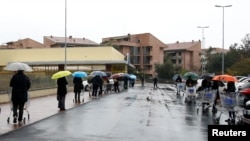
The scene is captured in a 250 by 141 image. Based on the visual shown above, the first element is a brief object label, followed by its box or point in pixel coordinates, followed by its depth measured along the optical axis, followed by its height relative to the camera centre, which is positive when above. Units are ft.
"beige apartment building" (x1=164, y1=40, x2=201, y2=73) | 401.12 +10.78
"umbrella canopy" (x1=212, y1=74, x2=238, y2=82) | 60.20 -1.80
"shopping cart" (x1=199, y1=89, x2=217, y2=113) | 62.18 -4.88
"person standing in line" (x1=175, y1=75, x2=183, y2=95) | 109.75 -4.02
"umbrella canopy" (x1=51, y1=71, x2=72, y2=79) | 63.84 -1.36
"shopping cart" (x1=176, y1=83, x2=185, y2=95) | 108.17 -5.29
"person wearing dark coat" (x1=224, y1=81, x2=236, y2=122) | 57.88 -2.92
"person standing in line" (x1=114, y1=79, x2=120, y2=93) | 130.23 -5.98
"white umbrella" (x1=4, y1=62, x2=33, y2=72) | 49.03 -0.18
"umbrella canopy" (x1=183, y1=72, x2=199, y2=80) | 88.09 -2.10
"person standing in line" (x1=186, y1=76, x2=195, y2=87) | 82.48 -3.31
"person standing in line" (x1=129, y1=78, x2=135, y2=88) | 182.80 -7.21
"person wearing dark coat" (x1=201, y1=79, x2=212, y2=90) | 69.95 -3.06
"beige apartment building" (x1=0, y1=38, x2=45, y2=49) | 392.22 +21.08
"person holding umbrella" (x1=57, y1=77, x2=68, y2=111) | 64.25 -3.54
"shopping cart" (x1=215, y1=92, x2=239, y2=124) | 48.75 -4.31
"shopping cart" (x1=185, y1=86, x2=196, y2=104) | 82.79 -5.71
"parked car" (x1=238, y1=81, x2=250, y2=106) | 48.94 -3.70
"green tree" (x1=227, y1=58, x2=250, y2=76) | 210.38 -1.31
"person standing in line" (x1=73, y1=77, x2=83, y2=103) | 79.00 -3.96
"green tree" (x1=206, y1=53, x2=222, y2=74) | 295.48 +0.96
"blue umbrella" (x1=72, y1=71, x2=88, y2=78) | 79.60 -1.61
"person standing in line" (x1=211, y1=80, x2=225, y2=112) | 60.15 -3.41
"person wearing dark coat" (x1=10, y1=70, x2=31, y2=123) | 47.11 -2.85
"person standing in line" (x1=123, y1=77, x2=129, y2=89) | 151.07 -5.69
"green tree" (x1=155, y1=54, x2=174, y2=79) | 320.29 -3.46
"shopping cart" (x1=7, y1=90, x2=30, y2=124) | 49.31 -4.94
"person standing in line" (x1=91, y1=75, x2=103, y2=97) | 99.14 -4.10
